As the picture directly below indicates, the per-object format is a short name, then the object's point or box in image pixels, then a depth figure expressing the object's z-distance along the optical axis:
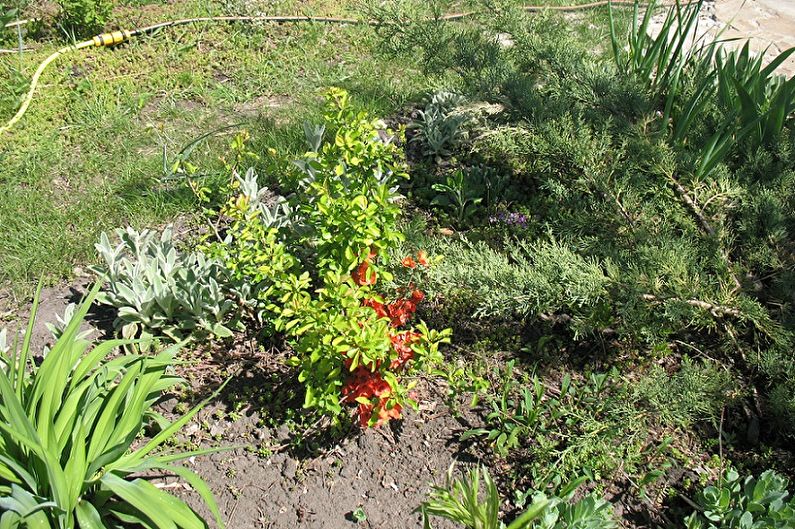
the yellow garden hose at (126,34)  4.55
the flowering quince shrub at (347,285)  2.51
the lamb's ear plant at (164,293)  3.05
